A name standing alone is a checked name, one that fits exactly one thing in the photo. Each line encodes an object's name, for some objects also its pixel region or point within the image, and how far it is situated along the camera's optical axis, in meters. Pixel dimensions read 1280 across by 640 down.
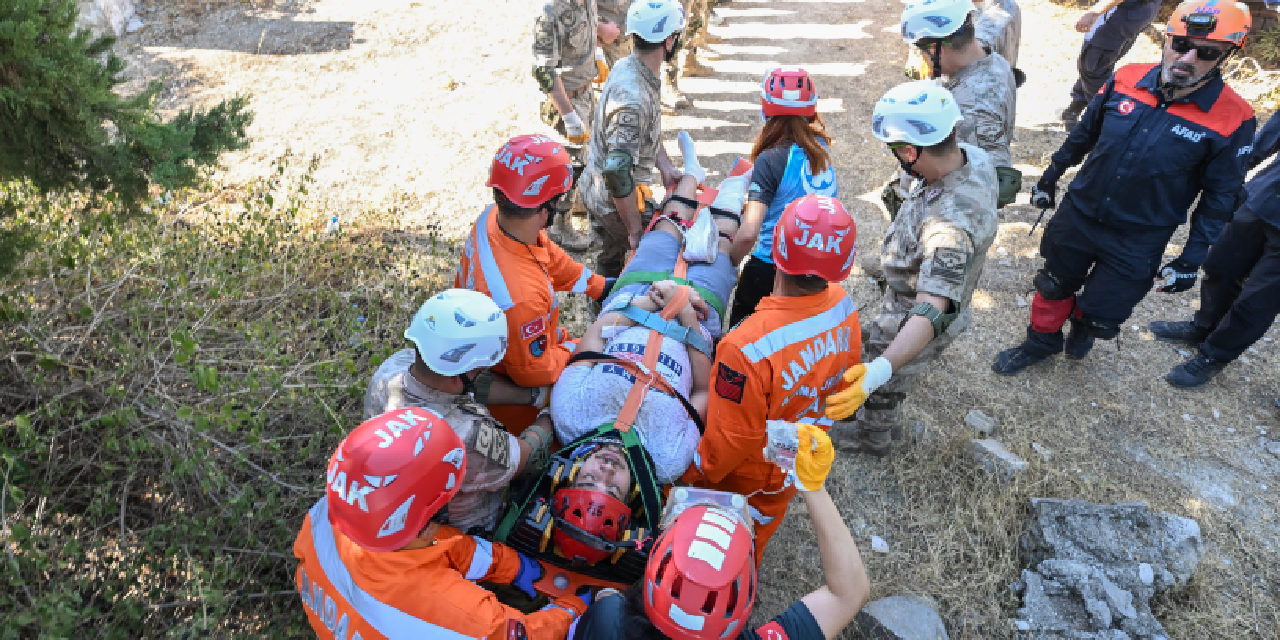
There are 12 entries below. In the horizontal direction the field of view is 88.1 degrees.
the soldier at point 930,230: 3.08
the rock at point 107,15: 8.66
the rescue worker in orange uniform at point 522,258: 3.08
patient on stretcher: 3.08
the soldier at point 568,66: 5.34
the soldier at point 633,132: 4.16
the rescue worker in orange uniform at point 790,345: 2.67
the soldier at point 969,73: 4.03
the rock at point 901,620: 2.92
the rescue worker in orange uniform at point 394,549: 2.06
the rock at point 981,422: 4.18
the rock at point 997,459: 3.75
